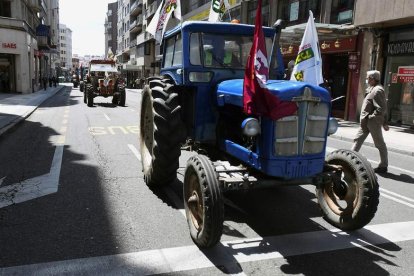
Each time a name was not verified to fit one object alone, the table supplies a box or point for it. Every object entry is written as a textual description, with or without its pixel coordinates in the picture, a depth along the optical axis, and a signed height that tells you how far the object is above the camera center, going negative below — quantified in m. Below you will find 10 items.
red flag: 3.76 -0.01
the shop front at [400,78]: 15.40 +0.45
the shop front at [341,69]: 17.70 +0.88
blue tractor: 3.91 -0.67
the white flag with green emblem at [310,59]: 4.47 +0.31
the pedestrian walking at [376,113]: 7.46 -0.51
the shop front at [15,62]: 31.33 +1.01
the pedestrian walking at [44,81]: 43.62 -0.75
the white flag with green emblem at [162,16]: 7.27 +1.23
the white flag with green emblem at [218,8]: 8.66 +1.70
